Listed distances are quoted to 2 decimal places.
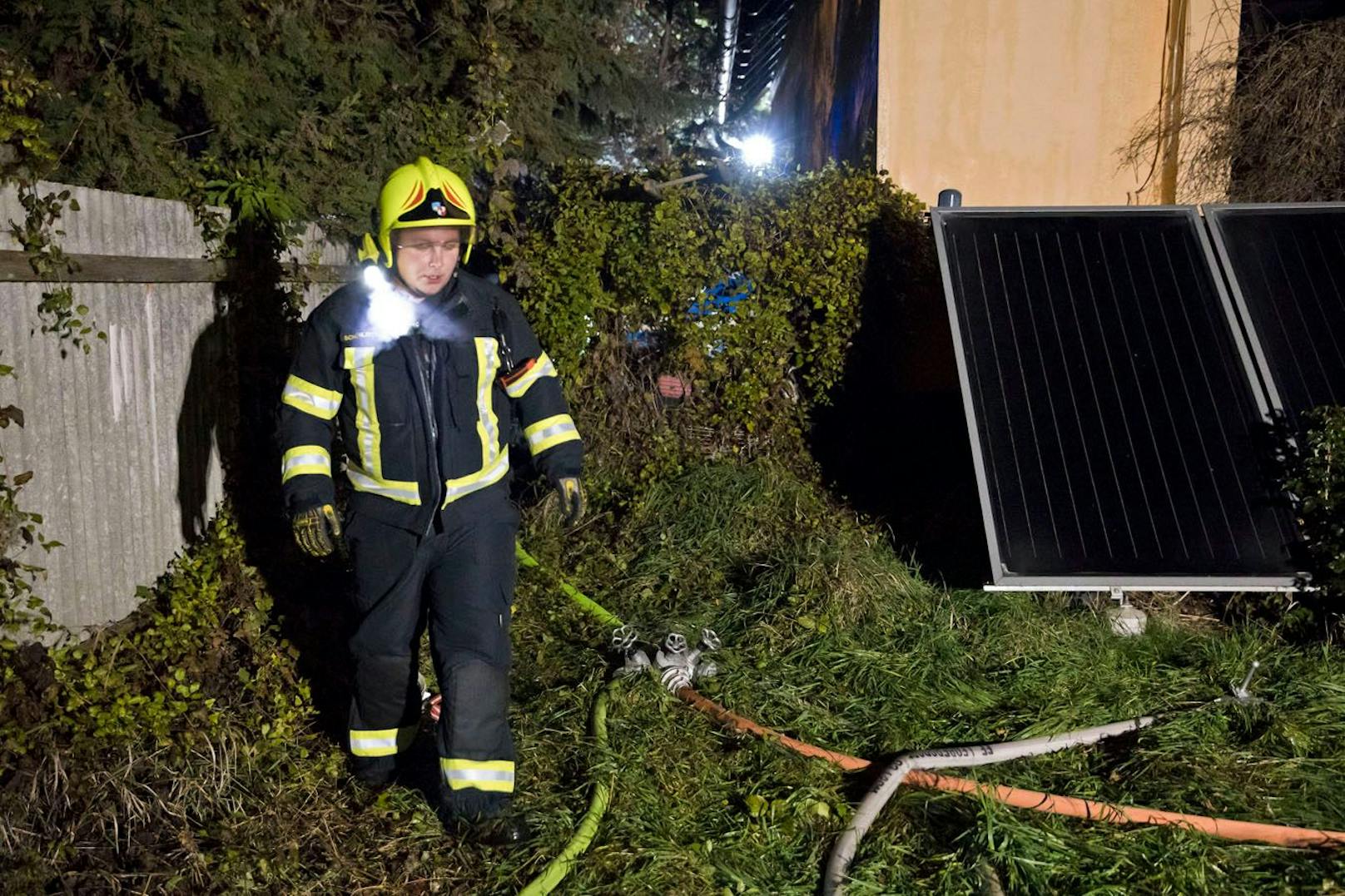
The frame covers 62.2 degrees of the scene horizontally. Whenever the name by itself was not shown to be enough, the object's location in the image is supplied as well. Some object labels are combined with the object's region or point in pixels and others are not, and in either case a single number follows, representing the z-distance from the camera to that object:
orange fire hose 3.36
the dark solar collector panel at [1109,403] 4.34
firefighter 3.58
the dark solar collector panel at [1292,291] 4.70
